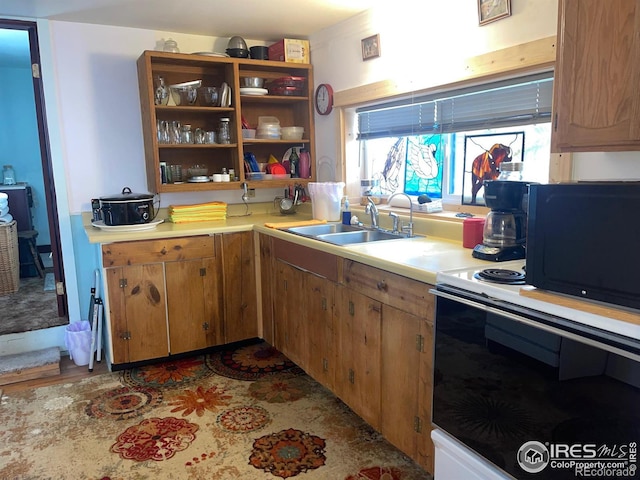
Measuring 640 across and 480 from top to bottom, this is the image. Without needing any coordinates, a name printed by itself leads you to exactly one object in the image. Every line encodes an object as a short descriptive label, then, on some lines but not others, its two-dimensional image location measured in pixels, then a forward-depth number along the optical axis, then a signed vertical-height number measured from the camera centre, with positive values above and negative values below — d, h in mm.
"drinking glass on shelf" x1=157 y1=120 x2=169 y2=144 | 3297 +224
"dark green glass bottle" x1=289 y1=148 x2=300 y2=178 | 3738 -21
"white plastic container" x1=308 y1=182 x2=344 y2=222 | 3217 -243
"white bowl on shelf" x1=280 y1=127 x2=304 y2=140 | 3693 +217
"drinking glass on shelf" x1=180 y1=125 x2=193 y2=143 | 3371 +198
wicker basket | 4641 -891
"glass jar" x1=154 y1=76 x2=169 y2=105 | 3244 +473
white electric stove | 1200 -422
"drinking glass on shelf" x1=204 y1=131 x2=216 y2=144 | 3449 +186
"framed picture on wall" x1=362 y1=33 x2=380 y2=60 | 2980 +690
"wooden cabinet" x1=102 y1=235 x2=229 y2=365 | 2953 -809
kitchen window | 2266 +140
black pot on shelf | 3516 +782
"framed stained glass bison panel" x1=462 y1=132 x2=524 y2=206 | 2407 +7
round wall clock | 3457 +442
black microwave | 1203 -220
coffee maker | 1902 -237
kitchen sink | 2811 -433
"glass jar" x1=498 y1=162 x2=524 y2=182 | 2023 -55
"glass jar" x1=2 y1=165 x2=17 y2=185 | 5516 -78
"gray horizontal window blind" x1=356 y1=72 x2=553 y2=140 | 2199 +257
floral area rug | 2104 -1280
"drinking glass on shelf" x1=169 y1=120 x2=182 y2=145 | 3340 +211
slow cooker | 3041 -270
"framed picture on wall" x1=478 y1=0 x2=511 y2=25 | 2152 +655
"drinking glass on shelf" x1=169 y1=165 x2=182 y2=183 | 3453 -59
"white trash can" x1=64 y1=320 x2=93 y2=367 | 3188 -1146
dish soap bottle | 3133 -335
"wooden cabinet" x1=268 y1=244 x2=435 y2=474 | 1875 -795
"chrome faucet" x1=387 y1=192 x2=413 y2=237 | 2675 -351
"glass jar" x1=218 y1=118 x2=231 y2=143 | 3486 +227
